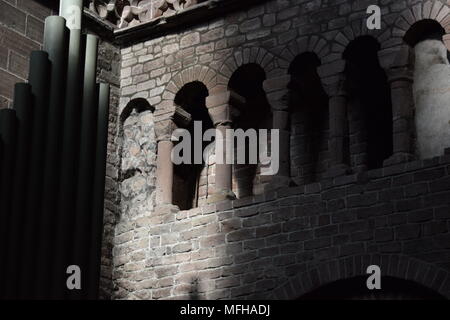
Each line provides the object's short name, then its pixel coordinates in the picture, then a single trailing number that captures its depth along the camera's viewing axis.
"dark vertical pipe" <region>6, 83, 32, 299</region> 9.00
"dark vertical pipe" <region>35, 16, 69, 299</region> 9.13
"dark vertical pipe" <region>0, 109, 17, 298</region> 8.97
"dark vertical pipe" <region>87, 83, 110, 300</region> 9.53
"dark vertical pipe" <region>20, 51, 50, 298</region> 9.06
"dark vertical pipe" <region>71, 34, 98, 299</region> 9.43
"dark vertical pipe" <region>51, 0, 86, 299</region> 9.22
